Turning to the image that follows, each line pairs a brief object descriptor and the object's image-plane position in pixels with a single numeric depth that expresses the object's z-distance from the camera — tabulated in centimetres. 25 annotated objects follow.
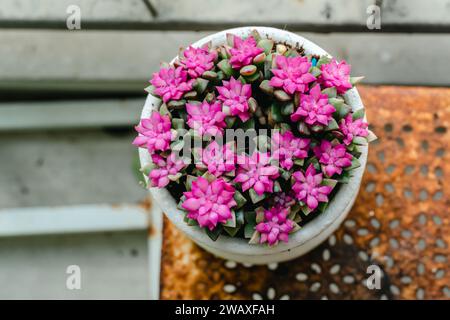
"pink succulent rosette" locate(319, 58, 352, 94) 86
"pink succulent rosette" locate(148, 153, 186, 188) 85
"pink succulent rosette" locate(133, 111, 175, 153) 85
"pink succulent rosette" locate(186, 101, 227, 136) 83
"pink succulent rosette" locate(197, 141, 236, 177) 82
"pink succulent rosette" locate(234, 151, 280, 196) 82
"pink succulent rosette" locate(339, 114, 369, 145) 86
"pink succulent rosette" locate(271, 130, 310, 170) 85
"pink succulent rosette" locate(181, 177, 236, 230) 81
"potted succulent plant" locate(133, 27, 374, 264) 83
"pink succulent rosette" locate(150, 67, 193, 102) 87
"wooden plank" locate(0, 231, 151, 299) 163
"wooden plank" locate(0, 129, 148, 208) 169
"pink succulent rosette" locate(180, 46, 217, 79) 87
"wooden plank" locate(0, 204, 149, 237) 158
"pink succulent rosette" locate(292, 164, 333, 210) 85
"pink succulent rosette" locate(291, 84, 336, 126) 83
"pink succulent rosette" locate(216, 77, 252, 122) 84
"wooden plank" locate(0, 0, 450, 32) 131
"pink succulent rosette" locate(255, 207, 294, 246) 86
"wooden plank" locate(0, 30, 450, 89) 140
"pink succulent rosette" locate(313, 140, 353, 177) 86
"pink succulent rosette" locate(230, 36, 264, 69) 85
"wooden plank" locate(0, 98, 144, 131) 158
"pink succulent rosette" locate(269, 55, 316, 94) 83
